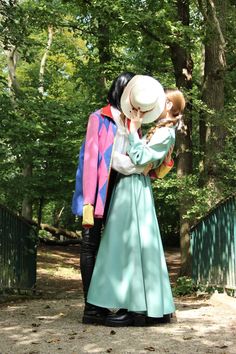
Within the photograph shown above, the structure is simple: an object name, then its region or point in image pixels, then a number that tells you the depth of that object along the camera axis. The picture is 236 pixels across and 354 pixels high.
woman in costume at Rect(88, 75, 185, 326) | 3.95
